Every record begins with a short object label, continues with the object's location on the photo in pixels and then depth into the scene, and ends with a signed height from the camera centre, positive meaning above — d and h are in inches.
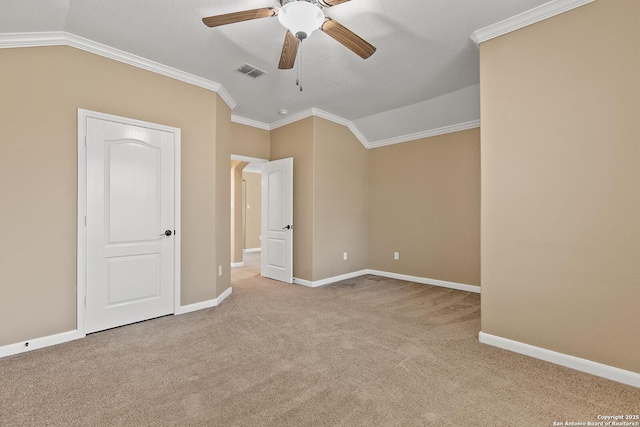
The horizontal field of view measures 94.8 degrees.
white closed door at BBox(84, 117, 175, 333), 112.6 -3.3
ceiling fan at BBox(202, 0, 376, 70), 74.9 +52.2
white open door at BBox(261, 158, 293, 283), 191.9 -3.4
